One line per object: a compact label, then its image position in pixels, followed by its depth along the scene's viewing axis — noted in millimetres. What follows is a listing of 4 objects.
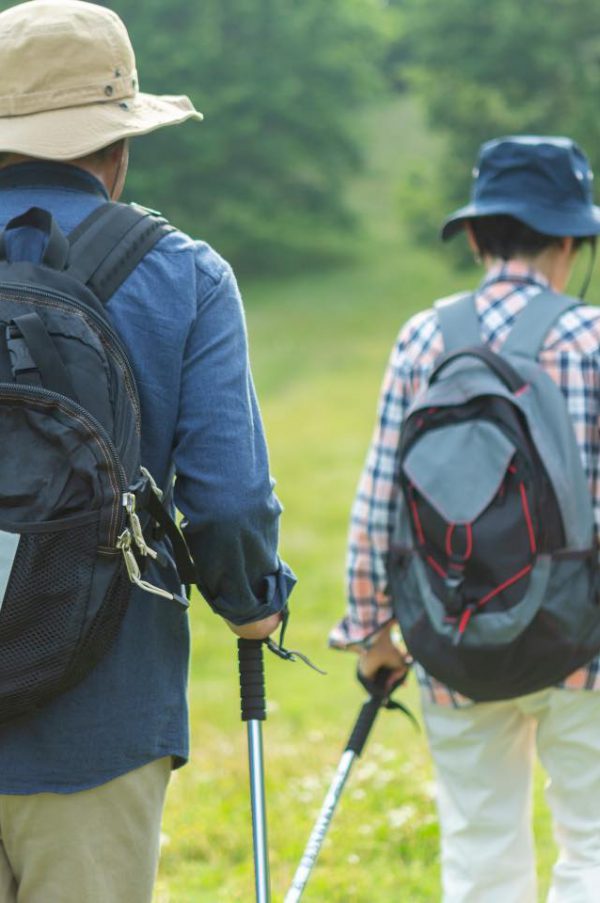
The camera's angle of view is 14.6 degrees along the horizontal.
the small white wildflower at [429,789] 8443
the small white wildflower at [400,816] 7853
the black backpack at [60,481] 3604
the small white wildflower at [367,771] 8941
